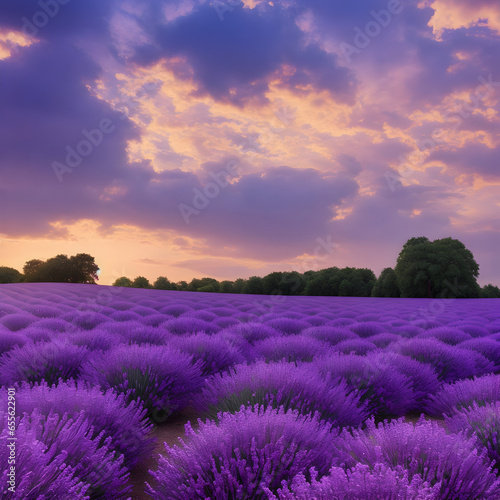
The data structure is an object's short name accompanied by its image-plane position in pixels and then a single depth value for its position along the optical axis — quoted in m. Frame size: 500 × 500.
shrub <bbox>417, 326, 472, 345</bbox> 5.92
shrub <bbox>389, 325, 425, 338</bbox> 6.54
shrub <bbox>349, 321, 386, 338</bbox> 6.69
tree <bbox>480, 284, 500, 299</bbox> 40.22
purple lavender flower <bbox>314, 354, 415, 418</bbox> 3.07
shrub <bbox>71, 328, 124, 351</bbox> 4.21
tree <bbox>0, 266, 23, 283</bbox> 49.29
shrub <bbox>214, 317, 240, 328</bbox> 6.79
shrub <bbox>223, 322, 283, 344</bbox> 5.58
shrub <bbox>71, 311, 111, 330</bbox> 6.13
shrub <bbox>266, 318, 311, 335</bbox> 6.44
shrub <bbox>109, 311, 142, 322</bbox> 7.00
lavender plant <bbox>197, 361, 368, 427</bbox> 2.34
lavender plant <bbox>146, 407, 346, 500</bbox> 1.49
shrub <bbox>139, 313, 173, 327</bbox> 6.48
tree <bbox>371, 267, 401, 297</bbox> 40.72
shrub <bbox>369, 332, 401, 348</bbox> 5.48
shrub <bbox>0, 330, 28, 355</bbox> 4.21
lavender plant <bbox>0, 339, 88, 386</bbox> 3.28
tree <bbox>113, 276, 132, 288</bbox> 37.31
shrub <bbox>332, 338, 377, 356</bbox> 4.66
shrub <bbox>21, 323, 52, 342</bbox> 4.67
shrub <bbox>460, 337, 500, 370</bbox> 5.14
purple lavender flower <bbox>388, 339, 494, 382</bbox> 4.21
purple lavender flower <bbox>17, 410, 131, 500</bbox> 1.61
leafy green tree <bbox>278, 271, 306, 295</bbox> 40.00
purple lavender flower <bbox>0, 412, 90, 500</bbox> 1.29
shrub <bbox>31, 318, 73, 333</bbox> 5.57
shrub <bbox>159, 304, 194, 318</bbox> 8.67
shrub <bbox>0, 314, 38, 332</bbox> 6.15
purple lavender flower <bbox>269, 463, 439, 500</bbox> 1.25
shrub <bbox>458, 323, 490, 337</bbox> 6.93
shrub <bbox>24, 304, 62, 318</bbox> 7.55
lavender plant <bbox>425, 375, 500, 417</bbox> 2.82
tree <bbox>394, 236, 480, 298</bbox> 34.69
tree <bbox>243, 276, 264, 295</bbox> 42.12
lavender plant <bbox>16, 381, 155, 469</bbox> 2.00
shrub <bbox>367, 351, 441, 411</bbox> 3.55
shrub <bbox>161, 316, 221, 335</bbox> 5.72
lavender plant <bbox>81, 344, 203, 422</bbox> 2.88
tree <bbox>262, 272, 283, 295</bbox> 40.94
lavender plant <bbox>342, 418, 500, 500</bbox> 1.52
